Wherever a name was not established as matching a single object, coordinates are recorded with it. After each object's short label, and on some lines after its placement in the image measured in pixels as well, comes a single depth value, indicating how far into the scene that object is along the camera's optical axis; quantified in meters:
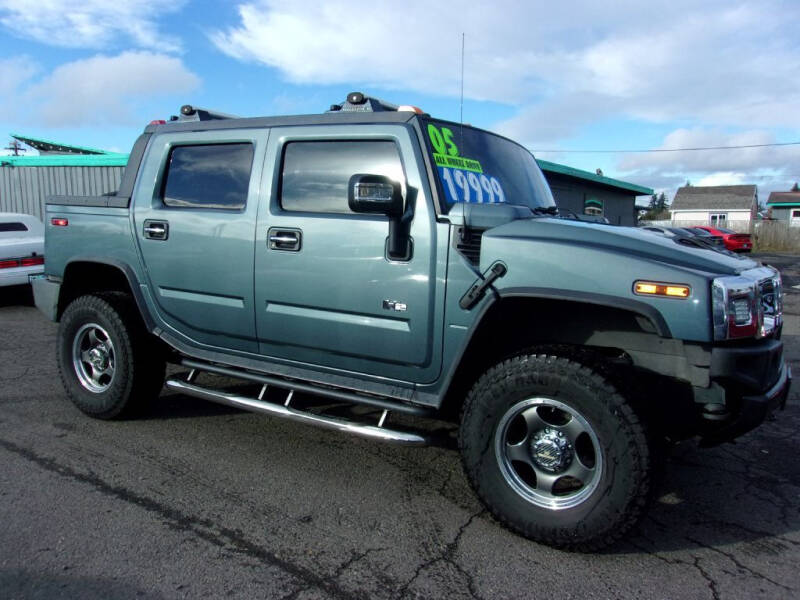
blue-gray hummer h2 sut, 2.86
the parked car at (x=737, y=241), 29.91
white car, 9.56
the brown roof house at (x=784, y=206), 61.31
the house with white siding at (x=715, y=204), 60.59
